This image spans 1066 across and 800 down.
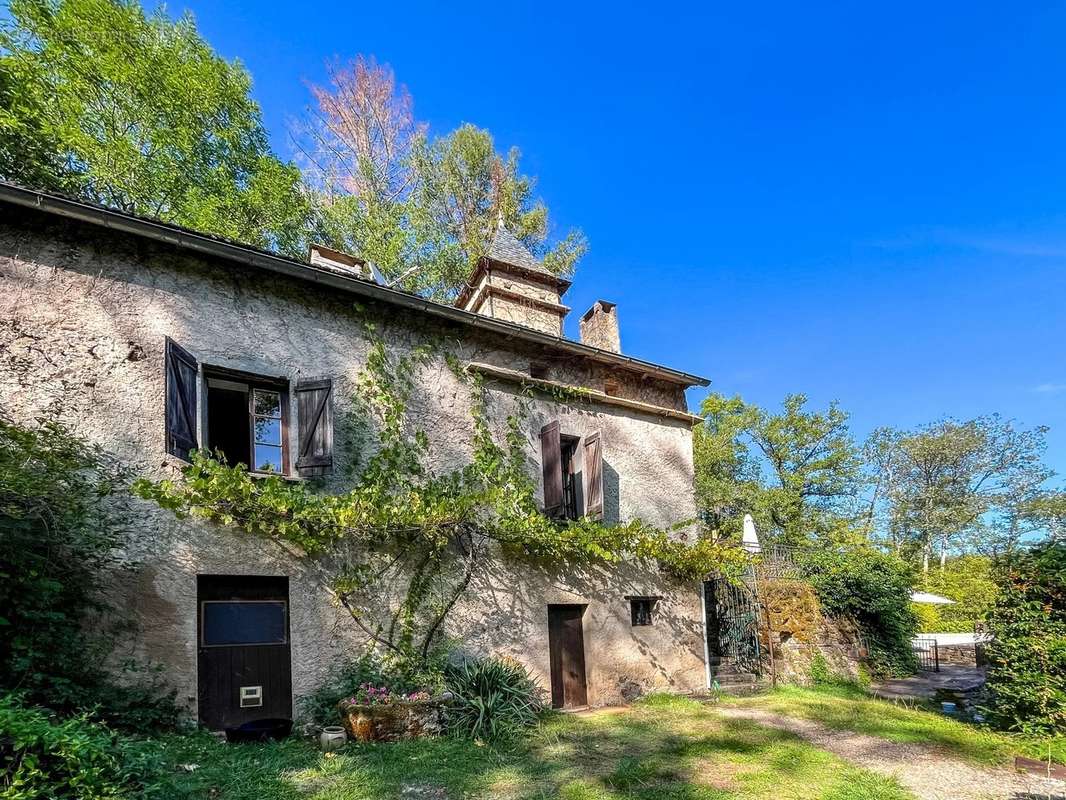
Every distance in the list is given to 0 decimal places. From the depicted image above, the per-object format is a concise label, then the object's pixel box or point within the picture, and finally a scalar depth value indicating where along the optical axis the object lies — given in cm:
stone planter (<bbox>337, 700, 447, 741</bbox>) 656
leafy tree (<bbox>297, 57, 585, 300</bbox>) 1894
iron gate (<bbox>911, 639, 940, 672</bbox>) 1461
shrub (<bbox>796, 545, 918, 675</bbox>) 1311
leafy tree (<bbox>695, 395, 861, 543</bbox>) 2677
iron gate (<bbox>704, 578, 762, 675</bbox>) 1214
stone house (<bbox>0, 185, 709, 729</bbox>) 635
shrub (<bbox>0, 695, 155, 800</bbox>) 333
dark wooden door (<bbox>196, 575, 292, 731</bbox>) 654
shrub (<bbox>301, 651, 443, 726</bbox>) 701
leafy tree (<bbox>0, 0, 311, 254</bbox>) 1308
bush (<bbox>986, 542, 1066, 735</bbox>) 699
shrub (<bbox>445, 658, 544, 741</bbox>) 707
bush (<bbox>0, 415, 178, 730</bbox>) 504
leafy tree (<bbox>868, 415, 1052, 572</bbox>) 3109
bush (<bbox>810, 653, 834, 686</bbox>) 1163
